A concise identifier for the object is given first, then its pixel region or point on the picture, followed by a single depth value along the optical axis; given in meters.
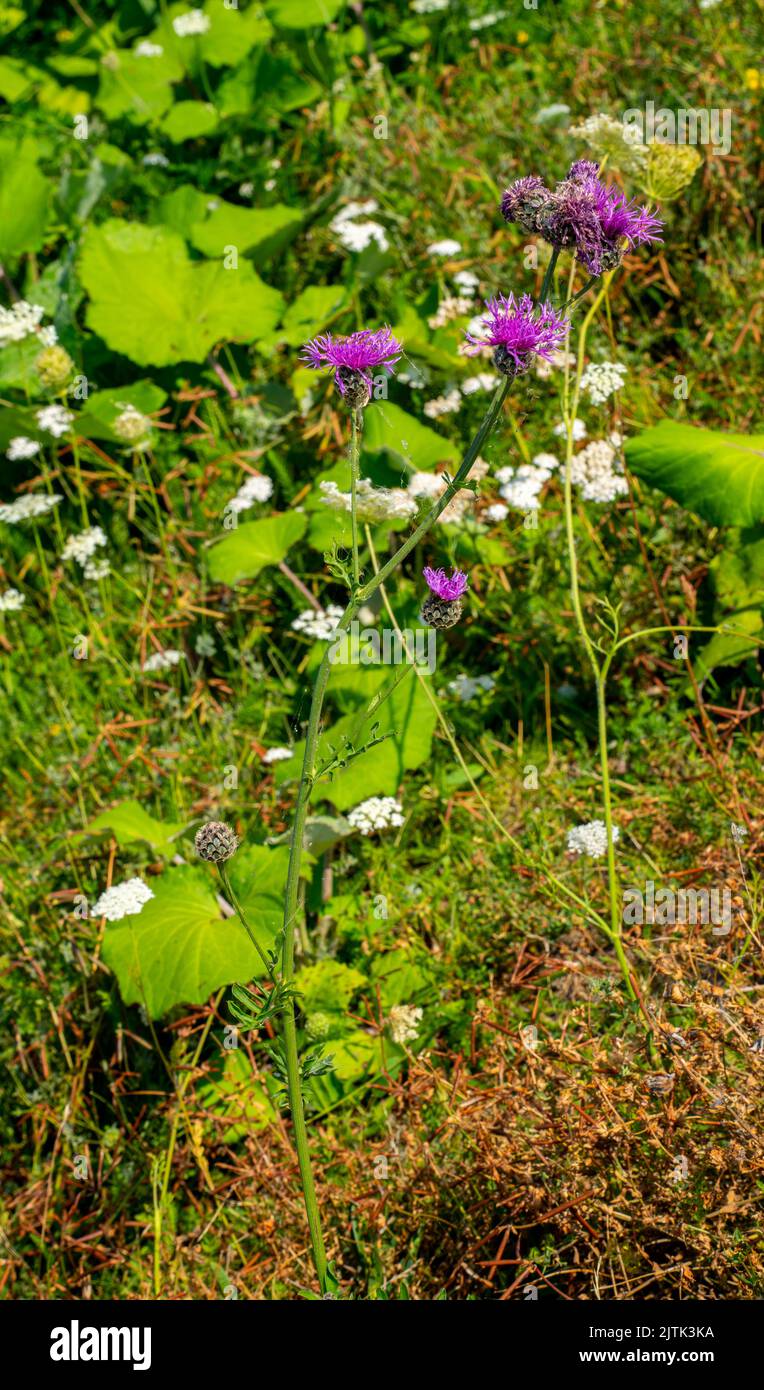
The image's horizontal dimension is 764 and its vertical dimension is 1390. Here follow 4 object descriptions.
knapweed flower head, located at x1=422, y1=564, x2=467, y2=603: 1.50
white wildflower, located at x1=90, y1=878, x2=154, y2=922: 2.22
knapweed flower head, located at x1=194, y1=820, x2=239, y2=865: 1.48
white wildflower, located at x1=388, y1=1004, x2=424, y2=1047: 2.21
